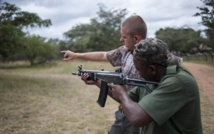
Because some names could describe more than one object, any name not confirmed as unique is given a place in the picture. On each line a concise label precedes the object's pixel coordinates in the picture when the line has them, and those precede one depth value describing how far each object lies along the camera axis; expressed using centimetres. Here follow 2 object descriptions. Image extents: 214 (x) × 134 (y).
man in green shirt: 197
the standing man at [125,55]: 302
